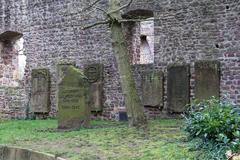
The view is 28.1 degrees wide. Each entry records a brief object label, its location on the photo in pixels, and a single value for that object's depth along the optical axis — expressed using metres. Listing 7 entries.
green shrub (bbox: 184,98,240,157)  5.54
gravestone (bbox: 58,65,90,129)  10.73
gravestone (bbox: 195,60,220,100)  11.94
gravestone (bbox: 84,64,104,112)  14.41
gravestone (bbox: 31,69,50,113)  15.84
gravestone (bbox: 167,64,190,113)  12.47
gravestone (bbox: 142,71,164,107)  13.04
